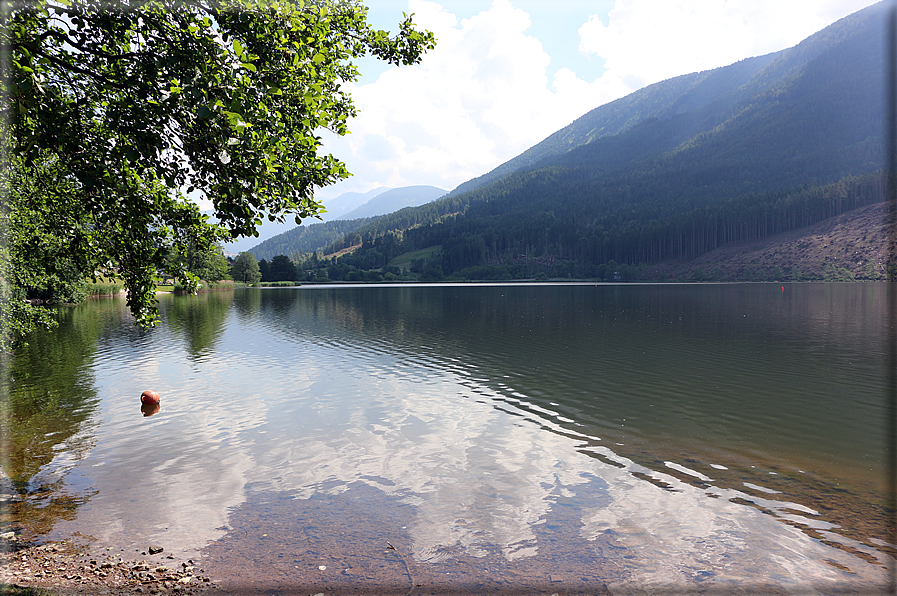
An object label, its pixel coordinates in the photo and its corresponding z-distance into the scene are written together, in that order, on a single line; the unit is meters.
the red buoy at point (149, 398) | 25.56
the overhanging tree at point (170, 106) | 9.77
